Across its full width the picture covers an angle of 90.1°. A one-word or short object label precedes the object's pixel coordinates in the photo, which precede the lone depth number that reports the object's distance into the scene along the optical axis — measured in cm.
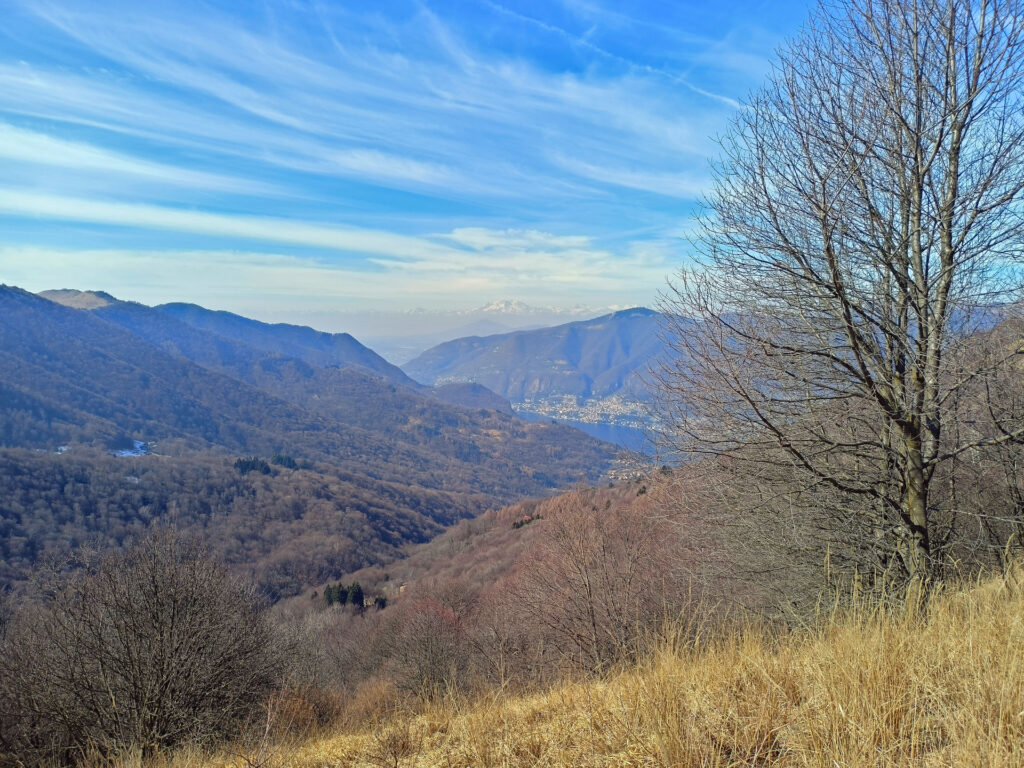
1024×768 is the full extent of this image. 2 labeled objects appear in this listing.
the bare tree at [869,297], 479
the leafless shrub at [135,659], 1097
